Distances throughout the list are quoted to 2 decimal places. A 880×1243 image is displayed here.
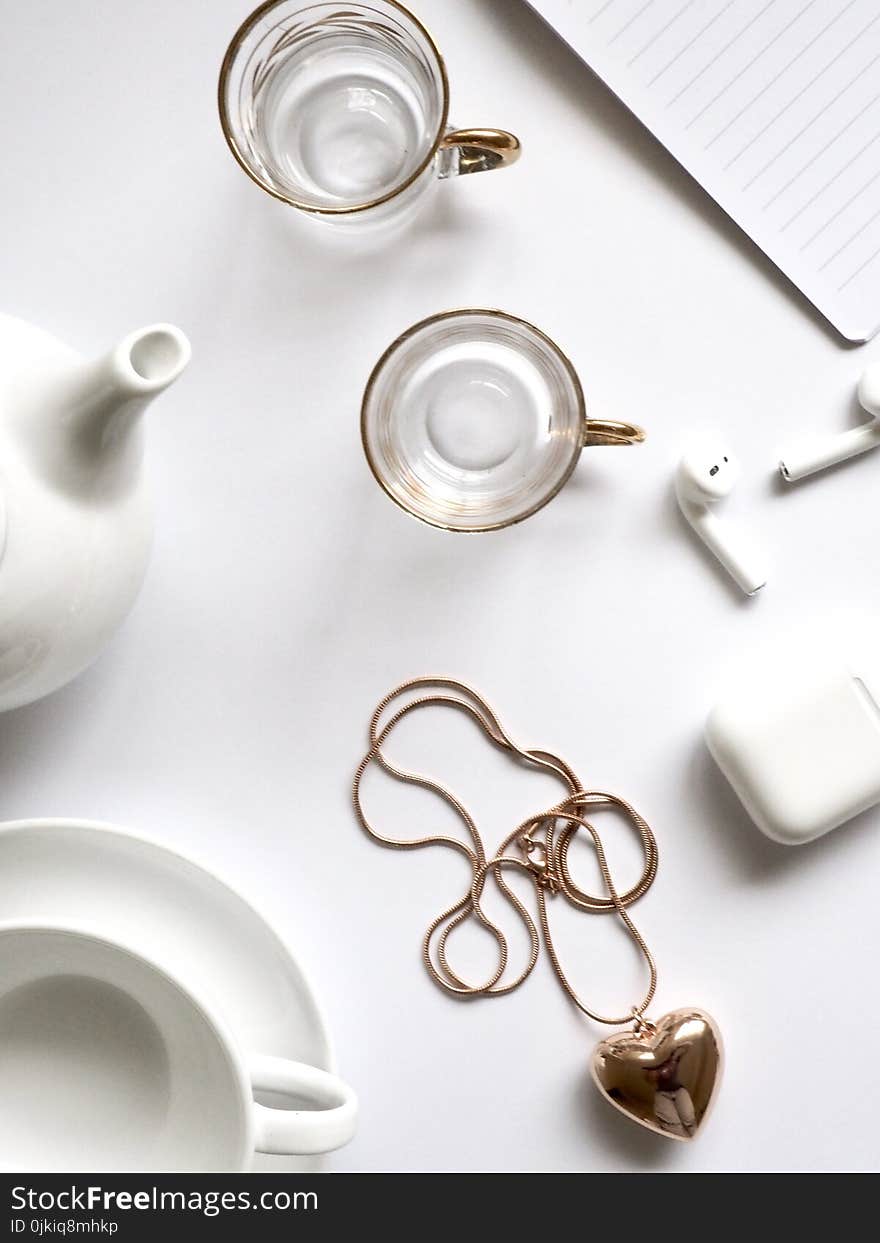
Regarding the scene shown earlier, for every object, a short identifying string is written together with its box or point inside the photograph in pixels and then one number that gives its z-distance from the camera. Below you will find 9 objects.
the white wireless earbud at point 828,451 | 0.76
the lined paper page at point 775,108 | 0.75
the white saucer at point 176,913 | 0.69
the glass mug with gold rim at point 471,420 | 0.74
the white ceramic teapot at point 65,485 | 0.56
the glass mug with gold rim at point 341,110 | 0.71
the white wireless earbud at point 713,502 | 0.74
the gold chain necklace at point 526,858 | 0.77
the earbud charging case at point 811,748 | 0.74
